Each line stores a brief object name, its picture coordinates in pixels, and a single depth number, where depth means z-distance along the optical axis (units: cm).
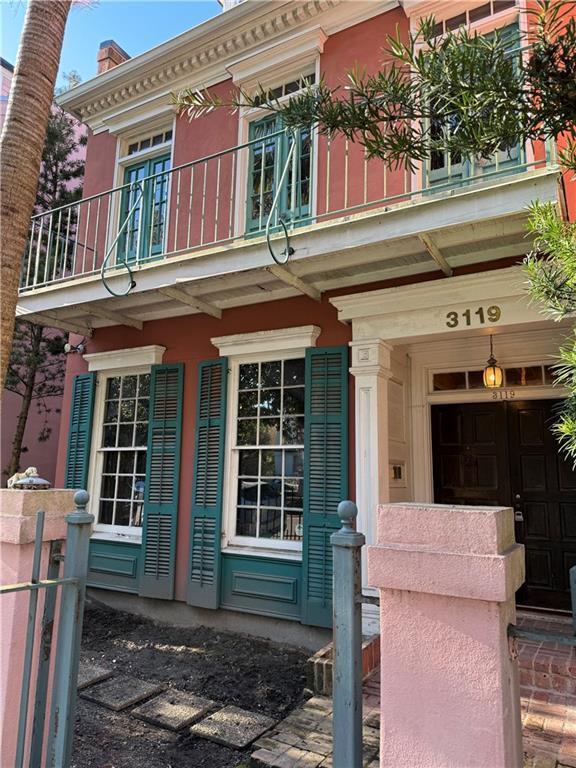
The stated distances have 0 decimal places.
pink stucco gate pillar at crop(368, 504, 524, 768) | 159
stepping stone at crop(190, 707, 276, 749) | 333
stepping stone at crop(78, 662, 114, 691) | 423
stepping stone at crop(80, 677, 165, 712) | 388
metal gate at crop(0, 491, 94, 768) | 212
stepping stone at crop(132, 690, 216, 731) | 358
